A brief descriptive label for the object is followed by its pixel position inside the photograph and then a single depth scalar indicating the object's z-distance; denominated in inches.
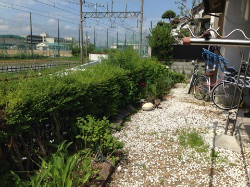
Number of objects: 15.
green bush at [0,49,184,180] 90.6
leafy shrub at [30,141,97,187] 84.9
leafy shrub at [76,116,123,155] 123.2
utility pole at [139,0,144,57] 649.4
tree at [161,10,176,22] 1437.0
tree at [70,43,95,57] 1551.4
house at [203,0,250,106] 229.1
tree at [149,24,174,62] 572.4
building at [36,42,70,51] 1856.2
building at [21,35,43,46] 3098.9
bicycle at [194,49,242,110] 222.2
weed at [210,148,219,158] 137.7
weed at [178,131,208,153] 148.0
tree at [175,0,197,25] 624.4
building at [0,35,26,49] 1353.3
